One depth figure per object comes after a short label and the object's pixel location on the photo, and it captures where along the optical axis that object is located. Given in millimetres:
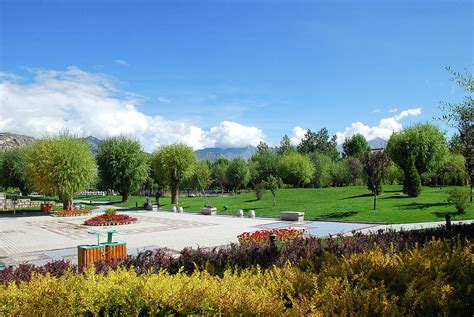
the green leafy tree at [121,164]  41188
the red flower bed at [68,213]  30031
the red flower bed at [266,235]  11648
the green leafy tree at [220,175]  76369
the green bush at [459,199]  19422
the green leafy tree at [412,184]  26516
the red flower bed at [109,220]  22984
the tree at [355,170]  57281
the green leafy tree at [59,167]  30766
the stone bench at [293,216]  22031
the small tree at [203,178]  64688
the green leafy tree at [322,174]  61000
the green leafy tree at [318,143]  94162
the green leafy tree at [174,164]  38781
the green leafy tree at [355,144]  89062
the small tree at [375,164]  21812
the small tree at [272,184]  28823
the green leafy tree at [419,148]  30750
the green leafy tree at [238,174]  71356
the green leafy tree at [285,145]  93812
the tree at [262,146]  103356
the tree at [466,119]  13516
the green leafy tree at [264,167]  71312
